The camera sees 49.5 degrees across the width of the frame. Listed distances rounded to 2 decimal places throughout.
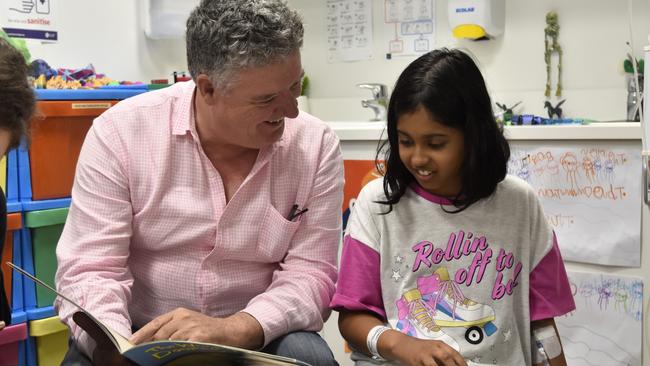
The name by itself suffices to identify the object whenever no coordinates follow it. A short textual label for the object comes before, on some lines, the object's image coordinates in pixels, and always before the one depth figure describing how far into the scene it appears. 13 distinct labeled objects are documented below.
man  1.16
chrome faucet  2.27
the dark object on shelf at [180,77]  2.28
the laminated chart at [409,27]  2.33
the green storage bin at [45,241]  1.74
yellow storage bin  1.76
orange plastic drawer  1.75
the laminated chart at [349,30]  2.45
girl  1.15
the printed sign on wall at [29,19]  2.08
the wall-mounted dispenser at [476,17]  2.09
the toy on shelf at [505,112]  1.99
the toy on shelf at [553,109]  2.07
